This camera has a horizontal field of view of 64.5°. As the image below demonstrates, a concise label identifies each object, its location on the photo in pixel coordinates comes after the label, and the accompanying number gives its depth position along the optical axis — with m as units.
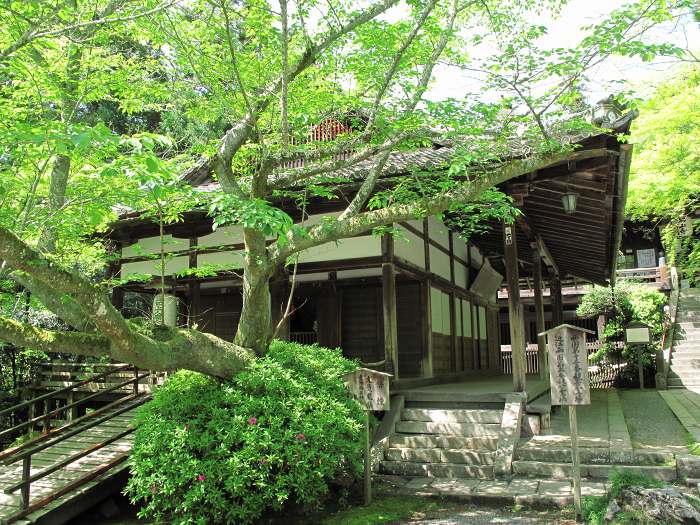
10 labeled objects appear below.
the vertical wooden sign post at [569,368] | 6.37
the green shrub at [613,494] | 5.45
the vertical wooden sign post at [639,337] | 16.94
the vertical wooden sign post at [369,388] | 7.36
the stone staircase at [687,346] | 16.77
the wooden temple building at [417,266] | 9.37
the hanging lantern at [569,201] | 9.45
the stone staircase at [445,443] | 7.73
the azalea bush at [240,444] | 5.88
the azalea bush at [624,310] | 19.73
